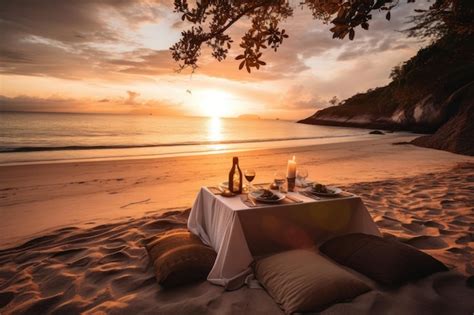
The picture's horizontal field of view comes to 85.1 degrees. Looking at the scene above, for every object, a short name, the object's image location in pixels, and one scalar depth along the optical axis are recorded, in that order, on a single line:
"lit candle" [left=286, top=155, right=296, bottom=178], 3.00
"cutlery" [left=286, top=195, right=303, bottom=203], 2.65
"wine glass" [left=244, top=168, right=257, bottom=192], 3.03
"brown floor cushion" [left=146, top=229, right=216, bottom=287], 2.38
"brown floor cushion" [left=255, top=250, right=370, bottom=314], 1.97
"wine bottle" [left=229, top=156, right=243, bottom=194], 2.91
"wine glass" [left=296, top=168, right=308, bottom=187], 3.29
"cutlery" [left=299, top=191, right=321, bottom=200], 2.79
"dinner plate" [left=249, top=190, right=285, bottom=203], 2.58
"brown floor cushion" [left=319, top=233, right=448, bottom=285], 2.30
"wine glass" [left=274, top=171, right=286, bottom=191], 3.13
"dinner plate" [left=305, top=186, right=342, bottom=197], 2.83
